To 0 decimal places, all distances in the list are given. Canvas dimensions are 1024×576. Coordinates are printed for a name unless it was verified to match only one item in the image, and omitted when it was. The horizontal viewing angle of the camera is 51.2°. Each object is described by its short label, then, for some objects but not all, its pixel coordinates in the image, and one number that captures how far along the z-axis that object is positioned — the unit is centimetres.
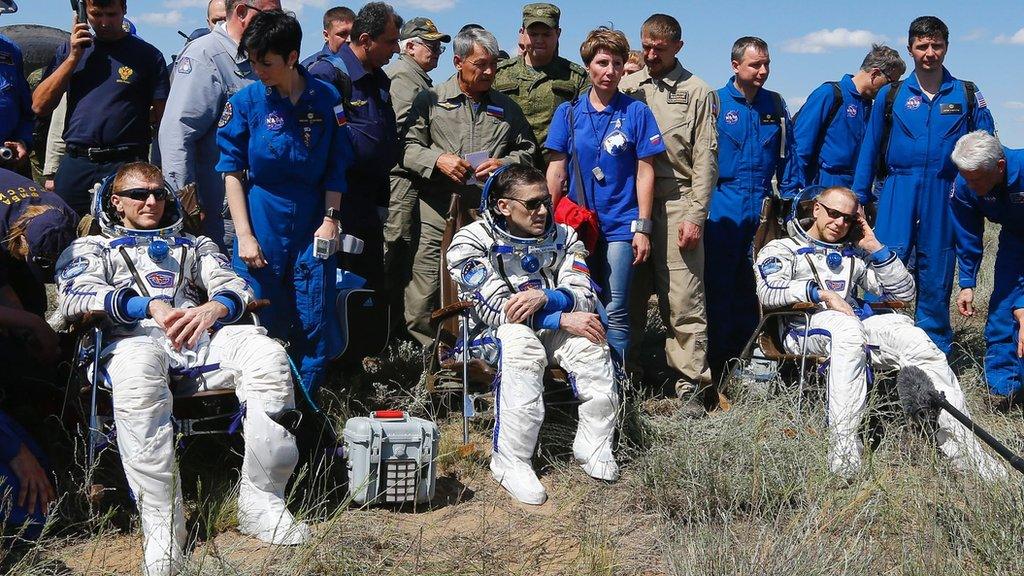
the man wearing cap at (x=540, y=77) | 703
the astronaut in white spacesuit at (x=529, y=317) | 500
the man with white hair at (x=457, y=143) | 607
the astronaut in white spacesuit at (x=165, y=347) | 419
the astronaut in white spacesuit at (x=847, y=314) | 526
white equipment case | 469
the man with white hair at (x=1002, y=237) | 625
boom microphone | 498
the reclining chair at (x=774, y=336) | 574
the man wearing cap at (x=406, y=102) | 648
